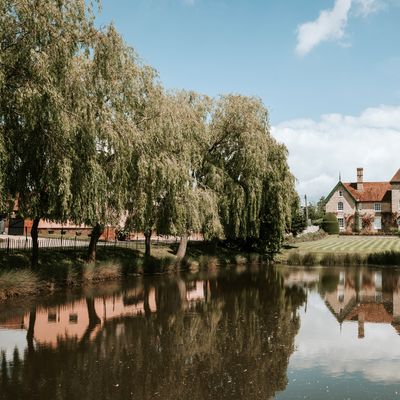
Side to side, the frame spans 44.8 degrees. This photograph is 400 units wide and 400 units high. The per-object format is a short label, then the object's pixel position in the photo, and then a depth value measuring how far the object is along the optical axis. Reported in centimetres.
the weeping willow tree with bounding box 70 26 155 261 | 1869
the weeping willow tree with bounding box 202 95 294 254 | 3212
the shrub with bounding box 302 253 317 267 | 3609
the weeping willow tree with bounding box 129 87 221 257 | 2269
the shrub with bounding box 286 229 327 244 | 5308
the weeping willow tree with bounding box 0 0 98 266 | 1669
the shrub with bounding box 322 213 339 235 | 6569
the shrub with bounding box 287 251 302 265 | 3672
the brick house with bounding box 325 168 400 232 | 6519
